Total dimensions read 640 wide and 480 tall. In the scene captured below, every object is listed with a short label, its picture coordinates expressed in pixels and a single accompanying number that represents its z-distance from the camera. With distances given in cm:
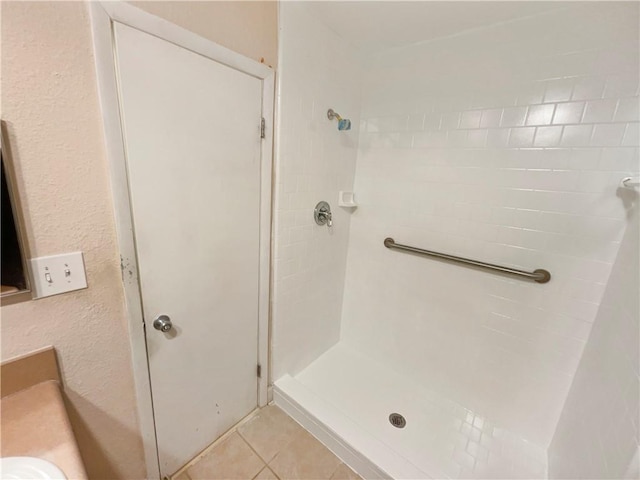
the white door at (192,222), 88
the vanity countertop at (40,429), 61
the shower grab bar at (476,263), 128
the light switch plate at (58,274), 74
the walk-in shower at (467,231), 109
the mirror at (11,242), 65
